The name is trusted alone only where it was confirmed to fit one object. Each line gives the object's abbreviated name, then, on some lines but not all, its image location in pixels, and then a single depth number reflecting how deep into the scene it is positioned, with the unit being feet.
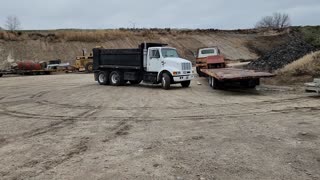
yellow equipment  89.72
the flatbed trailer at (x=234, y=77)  36.88
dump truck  44.65
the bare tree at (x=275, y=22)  238.65
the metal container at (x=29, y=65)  84.34
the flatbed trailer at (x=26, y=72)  83.22
